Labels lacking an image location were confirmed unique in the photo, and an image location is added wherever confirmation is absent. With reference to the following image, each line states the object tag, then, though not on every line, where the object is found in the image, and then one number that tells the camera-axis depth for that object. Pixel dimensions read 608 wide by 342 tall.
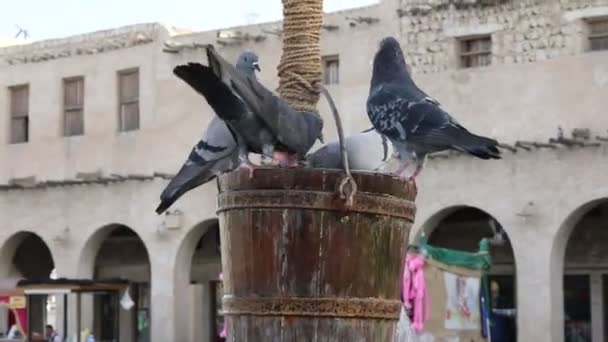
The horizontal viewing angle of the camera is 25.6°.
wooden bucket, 6.23
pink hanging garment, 20.86
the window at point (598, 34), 23.45
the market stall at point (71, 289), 27.58
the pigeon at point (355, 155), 6.89
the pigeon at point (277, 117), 6.36
